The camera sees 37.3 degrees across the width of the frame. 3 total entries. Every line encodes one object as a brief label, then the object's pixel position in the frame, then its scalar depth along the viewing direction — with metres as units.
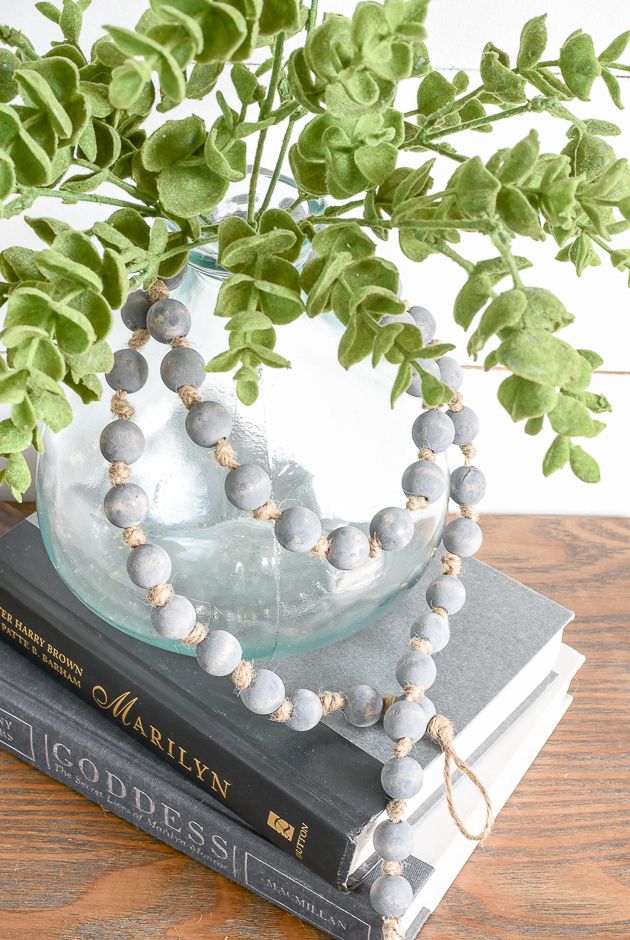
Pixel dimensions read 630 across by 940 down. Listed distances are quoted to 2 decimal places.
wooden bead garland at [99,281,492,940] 0.45
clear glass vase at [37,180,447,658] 0.48
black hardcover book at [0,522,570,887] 0.49
